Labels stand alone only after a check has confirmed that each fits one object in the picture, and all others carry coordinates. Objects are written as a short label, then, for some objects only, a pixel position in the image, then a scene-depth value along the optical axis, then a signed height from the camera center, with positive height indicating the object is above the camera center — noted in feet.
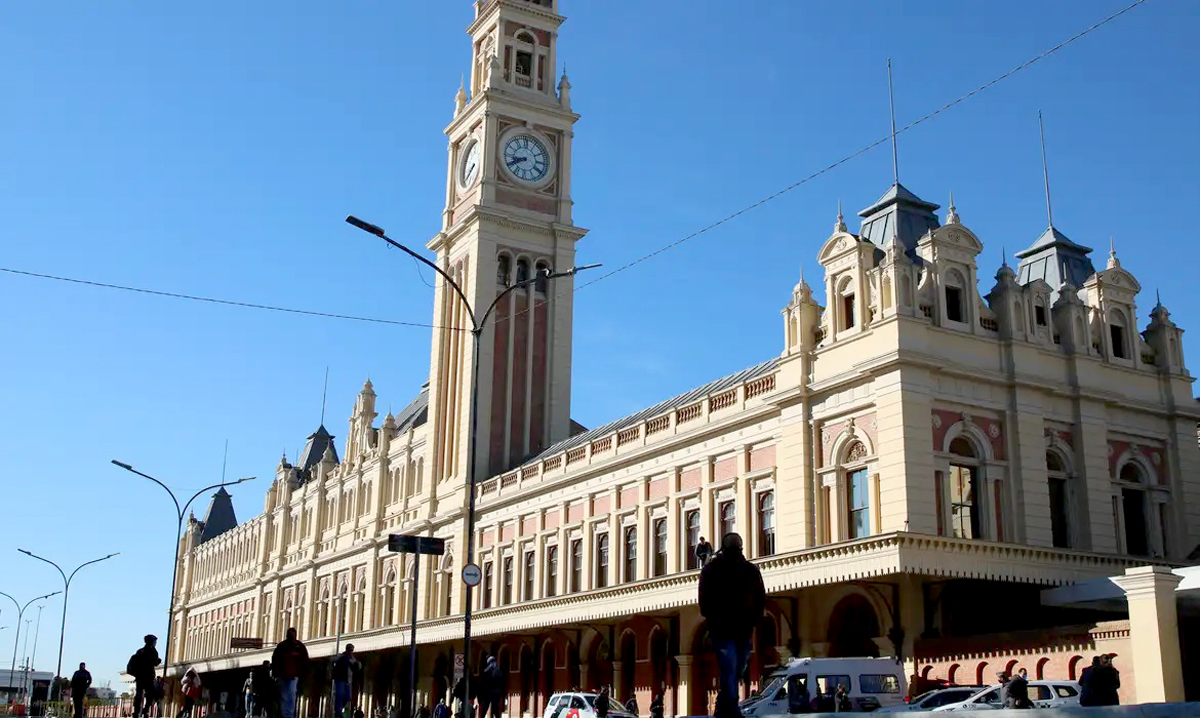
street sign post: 93.76 +10.29
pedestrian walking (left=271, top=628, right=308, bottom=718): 63.26 +0.84
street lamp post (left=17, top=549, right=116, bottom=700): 244.36 +17.32
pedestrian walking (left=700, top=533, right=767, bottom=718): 40.78 +2.52
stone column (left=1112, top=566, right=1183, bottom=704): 83.51 +3.88
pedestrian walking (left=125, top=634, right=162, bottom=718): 81.10 +1.09
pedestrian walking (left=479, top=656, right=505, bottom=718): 100.63 -0.08
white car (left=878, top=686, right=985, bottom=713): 77.93 -0.29
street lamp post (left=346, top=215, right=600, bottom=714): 86.17 +17.23
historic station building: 104.17 +19.17
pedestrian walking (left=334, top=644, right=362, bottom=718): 89.15 +0.74
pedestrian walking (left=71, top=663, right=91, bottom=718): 97.86 +0.04
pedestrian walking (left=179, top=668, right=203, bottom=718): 126.52 -0.20
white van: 80.12 +0.26
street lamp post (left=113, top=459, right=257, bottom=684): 171.32 +23.46
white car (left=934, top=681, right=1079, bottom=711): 70.59 -0.13
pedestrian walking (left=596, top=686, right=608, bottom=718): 93.67 -1.18
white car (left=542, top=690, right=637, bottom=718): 98.02 -1.37
